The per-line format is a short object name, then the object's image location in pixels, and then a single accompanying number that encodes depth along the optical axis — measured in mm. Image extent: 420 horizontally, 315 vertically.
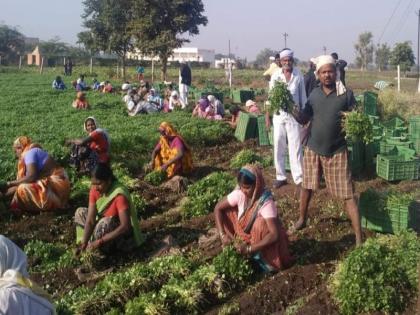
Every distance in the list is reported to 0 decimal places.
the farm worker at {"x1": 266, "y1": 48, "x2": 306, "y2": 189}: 6941
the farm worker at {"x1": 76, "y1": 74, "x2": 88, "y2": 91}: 24000
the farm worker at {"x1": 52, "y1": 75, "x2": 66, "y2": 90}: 25109
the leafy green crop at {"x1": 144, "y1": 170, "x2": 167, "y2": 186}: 8898
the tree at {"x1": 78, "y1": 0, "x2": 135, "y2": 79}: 35562
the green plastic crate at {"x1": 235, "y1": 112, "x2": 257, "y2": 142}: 12141
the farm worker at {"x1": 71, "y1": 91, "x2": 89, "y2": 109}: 17141
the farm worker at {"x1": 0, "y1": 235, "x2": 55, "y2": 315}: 2520
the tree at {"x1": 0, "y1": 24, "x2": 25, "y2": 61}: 71312
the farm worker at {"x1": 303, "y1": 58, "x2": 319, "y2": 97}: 9508
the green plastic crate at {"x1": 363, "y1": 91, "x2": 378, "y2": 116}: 14234
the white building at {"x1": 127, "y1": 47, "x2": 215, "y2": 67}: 113462
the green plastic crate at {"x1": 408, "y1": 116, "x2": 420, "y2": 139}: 10471
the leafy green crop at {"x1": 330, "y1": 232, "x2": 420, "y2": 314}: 4062
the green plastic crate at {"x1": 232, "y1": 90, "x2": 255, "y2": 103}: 20508
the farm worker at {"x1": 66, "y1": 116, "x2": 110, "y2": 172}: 9006
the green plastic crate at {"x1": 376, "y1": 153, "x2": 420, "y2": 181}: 8047
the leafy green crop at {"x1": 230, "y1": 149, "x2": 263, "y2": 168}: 9609
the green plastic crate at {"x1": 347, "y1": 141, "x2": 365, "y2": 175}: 8586
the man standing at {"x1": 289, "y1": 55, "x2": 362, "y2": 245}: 5359
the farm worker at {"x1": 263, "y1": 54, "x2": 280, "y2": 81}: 7915
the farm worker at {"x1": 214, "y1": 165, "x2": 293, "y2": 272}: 4934
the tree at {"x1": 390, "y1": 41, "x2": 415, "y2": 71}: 53422
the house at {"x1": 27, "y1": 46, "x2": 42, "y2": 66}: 67831
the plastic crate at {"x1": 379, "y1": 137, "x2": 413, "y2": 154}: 8961
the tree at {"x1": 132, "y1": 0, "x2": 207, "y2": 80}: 30688
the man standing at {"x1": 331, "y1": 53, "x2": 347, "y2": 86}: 9461
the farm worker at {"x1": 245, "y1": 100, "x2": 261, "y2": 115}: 14314
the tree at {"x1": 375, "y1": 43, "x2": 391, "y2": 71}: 80062
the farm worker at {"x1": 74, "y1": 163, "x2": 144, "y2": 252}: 5645
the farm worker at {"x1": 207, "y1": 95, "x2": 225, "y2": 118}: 14977
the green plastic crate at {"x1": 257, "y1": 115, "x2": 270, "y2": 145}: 11008
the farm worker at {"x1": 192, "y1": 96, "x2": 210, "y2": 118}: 15030
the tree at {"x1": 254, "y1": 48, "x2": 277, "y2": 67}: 124569
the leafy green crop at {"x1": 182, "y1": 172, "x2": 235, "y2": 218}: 7137
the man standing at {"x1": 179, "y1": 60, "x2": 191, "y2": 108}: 18062
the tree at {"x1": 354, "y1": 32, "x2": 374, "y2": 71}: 78875
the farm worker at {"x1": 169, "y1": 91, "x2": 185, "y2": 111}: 17484
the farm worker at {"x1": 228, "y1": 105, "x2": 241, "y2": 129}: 13366
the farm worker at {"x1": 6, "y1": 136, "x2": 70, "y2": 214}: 7438
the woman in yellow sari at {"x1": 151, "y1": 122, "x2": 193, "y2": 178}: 8898
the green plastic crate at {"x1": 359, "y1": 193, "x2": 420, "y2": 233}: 5617
